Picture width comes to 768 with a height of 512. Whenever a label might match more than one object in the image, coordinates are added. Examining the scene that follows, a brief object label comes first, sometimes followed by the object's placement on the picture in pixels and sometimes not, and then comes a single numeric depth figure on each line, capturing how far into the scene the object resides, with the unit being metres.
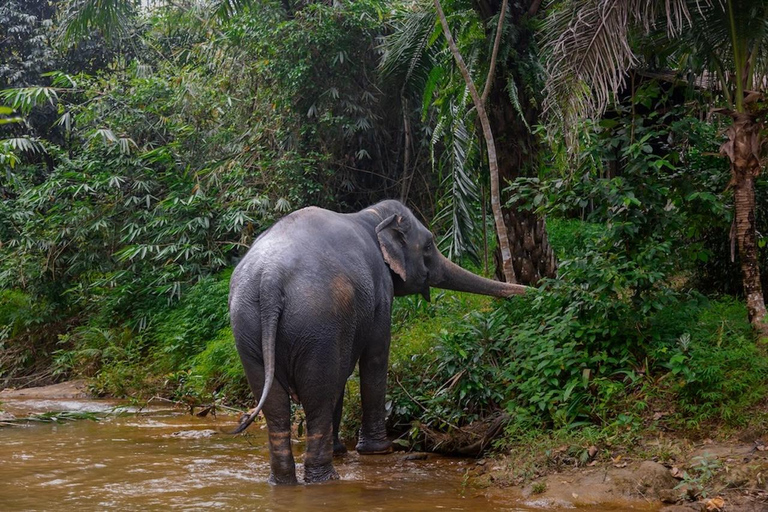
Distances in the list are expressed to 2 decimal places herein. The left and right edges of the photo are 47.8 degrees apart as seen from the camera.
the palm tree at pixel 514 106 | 8.52
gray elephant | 5.73
